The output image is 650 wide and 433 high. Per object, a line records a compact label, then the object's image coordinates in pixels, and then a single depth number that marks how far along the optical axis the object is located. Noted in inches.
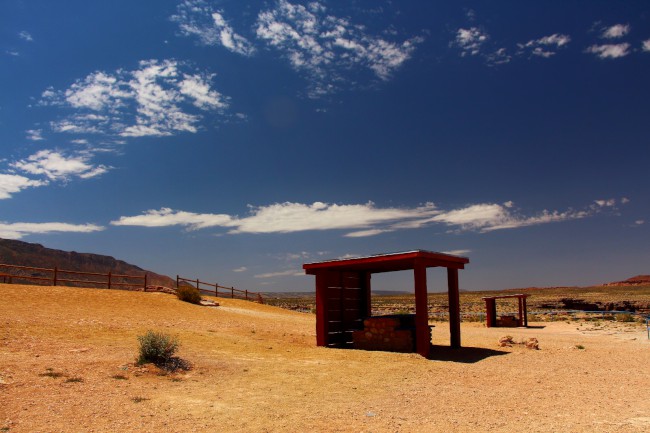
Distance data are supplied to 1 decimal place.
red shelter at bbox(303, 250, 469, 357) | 624.4
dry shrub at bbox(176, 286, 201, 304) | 1289.4
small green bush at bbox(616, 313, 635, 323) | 1334.5
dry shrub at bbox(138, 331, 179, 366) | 465.4
